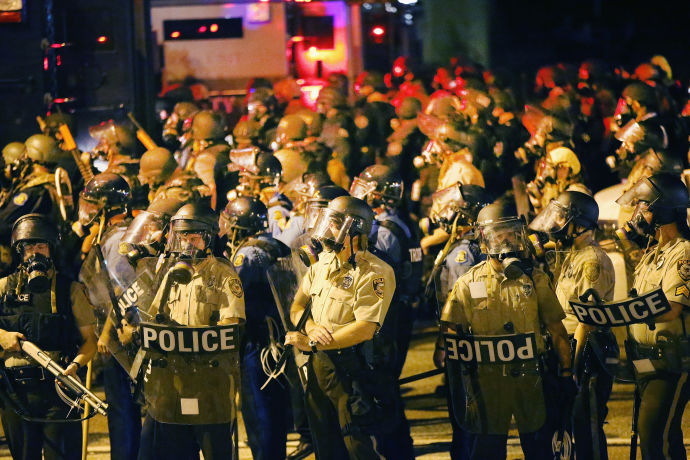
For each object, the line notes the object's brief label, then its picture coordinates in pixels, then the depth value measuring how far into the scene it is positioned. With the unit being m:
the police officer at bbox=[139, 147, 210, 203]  19.08
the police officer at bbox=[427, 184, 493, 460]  13.57
